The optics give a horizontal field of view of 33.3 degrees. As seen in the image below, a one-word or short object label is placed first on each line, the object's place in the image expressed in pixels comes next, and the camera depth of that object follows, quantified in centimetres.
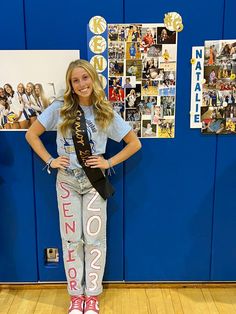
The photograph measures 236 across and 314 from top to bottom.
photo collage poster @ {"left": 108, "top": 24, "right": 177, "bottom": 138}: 230
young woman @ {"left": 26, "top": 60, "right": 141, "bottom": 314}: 220
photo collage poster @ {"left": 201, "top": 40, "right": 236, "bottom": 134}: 231
